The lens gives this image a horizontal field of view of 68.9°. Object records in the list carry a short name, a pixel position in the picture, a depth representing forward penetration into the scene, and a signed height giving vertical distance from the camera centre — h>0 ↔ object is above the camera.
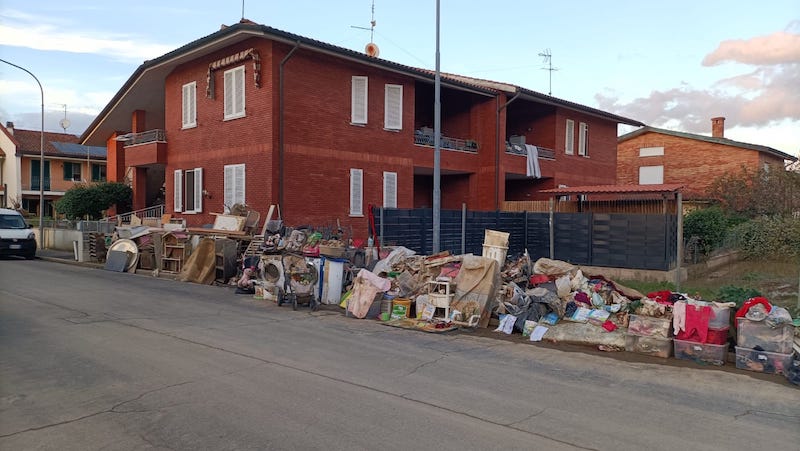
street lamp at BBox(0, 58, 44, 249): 29.24 -0.55
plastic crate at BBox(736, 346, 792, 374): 7.84 -1.91
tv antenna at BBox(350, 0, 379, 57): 27.94 +8.06
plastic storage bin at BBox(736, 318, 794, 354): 7.89 -1.58
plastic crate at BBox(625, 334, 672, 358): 8.80 -1.93
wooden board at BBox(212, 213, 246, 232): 18.17 -0.24
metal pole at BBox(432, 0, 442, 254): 15.57 +1.10
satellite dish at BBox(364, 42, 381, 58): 27.94 +8.05
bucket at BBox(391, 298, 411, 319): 11.72 -1.83
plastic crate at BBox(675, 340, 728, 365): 8.39 -1.92
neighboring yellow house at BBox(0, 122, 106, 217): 46.09 +3.81
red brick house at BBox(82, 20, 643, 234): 19.47 +3.38
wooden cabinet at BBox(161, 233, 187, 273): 18.50 -1.21
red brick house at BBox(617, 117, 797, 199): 37.03 +4.19
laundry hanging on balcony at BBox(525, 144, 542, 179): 28.73 +2.83
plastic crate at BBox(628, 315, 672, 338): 8.95 -1.66
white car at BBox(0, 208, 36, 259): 24.08 -0.97
